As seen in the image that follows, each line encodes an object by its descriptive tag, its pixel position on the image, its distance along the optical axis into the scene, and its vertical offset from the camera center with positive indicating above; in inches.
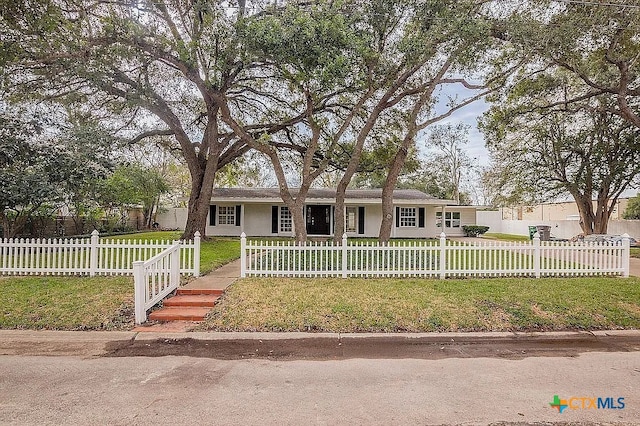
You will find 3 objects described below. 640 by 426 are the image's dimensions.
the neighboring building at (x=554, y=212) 1158.3 +24.8
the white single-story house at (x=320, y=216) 825.5 +4.3
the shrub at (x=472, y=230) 971.3 -28.2
